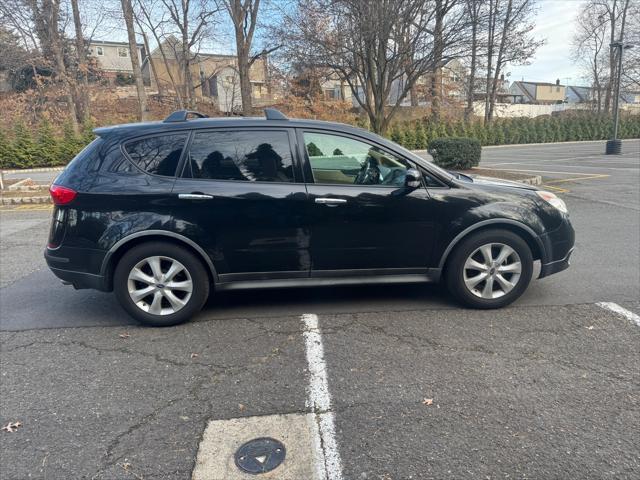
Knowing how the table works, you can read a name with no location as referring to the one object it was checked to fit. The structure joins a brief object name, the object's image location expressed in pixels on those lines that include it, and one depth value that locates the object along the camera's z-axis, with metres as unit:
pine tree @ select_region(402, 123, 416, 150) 28.89
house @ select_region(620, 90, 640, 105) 44.51
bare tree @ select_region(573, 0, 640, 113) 36.75
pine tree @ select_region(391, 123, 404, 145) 28.55
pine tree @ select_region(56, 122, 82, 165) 22.47
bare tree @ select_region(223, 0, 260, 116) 20.54
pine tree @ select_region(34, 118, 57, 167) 22.17
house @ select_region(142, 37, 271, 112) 40.34
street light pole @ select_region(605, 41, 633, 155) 22.05
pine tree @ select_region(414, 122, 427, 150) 29.16
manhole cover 2.21
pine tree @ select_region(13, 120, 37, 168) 21.72
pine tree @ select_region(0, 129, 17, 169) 21.50
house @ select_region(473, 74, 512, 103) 36.88
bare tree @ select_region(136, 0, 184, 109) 28.24
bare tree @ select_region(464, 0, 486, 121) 13.40
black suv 3.67
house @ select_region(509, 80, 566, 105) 78.56
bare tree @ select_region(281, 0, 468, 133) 12.73
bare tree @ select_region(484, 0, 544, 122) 15.72
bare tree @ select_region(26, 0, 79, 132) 25.06
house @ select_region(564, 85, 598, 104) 72.89
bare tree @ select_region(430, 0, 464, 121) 13.32
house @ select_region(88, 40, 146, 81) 49.25
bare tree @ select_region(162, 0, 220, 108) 29.19
